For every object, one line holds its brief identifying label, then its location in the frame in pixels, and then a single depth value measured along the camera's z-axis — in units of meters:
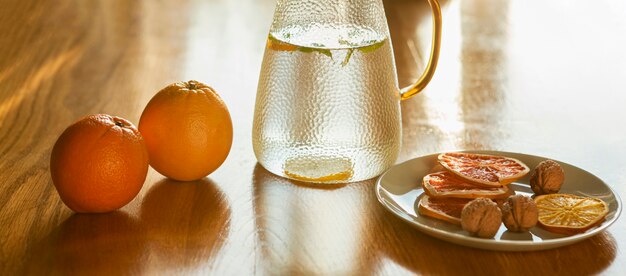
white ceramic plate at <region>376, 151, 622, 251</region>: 0.96
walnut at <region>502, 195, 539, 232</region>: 0.97
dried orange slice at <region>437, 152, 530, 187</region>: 1.05
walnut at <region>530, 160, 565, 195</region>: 1.06
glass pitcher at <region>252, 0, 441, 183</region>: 1.09
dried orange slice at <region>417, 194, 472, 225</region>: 1.00
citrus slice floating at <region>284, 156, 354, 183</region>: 1.11
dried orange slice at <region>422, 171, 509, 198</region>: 1.03
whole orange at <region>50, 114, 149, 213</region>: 1.02
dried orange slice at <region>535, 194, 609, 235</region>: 0.99
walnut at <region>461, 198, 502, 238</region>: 0.96
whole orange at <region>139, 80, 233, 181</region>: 1.08
